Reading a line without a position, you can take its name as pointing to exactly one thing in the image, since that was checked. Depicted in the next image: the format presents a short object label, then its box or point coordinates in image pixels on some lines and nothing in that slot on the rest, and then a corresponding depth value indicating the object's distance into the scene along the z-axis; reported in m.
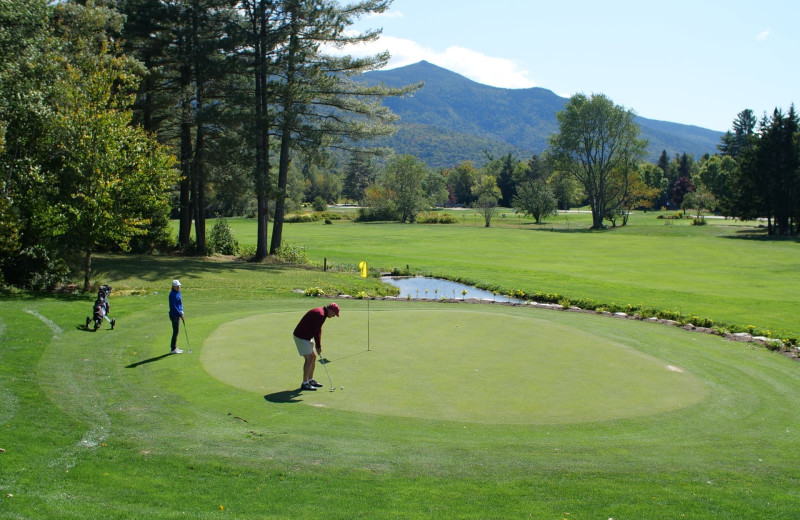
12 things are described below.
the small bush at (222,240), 46.66
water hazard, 33.09
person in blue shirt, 15.61
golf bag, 18.44
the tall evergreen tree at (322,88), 38.62
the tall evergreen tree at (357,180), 194.62
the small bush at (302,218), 107.79
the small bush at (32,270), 25.16
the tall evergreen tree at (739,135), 155.12
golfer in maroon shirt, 12.43
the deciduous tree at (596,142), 99.81
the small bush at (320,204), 131.88
